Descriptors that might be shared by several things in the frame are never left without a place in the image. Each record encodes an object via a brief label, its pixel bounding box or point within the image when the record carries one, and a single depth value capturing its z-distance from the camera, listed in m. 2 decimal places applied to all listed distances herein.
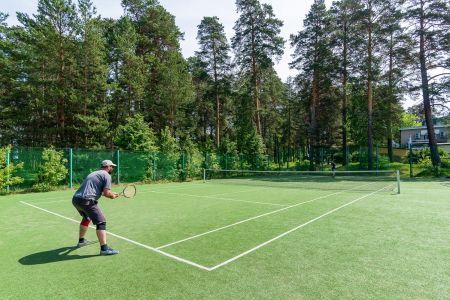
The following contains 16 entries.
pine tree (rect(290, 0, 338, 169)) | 32.25
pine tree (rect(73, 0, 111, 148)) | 26.86
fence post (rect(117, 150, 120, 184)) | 19.61
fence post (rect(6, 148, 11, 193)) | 14.62
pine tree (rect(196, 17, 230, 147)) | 37.84
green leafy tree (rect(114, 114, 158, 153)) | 21.19
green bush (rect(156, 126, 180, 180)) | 21.98
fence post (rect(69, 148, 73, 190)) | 16.94
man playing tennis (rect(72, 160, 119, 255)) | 5.04
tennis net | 15.48
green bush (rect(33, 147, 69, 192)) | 15.70
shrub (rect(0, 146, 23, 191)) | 14.44
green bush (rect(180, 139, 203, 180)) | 23.48
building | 55.41
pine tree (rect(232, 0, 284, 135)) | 33.56
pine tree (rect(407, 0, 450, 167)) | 24.59
